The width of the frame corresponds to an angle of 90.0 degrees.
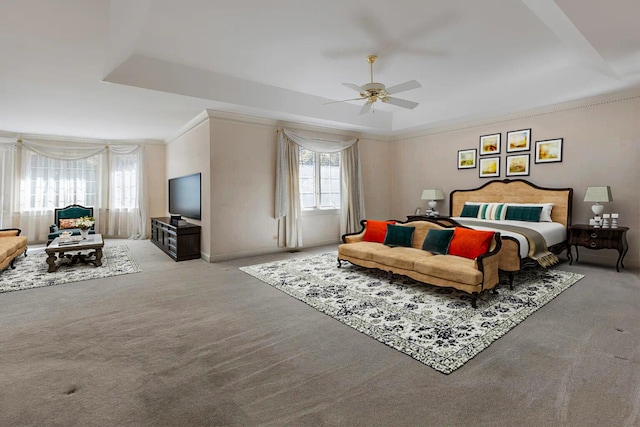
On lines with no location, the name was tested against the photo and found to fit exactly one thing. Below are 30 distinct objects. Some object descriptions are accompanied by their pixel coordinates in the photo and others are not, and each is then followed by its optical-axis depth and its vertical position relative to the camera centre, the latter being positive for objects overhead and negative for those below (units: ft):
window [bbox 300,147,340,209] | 22.70 +1.85
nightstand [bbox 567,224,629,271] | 15.19 -1.62
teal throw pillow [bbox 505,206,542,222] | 17.72 -0.45
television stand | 18.81 -2.20
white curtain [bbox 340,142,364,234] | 24.44 +1.01
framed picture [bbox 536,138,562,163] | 18.21 +3.16
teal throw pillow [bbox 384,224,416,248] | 15.26 -1.49
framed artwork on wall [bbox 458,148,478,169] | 22.00 +3.24
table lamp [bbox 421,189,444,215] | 22.99 +0.65
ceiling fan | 12.68 +4.70
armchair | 21.25 -0.96
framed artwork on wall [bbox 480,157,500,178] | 20.84 +2.51
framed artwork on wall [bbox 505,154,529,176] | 19.54 +2.47
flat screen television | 20.03 +0.62
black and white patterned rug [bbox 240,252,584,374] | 8.45 -3.49
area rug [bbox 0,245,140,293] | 14.01 -3.32
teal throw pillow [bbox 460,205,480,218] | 20.42 -0.39
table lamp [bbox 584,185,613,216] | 15.58 +0.44
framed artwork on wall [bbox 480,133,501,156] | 20.72 +4.02
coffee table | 15.83 -2.30
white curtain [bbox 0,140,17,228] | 23.31 +1.60
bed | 13.12 -0.94
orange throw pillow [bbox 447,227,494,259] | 12.27 -1.49
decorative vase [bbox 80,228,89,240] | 18.78 -1.72
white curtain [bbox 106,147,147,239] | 27.45 +0.75
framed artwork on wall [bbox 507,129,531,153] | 19.31 +3.99
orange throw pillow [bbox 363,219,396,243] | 16.49 -1.39
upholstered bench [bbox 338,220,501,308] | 11.10 -2.06
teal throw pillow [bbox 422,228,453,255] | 13.62 -1.58
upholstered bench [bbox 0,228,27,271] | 15.16 -2.14
